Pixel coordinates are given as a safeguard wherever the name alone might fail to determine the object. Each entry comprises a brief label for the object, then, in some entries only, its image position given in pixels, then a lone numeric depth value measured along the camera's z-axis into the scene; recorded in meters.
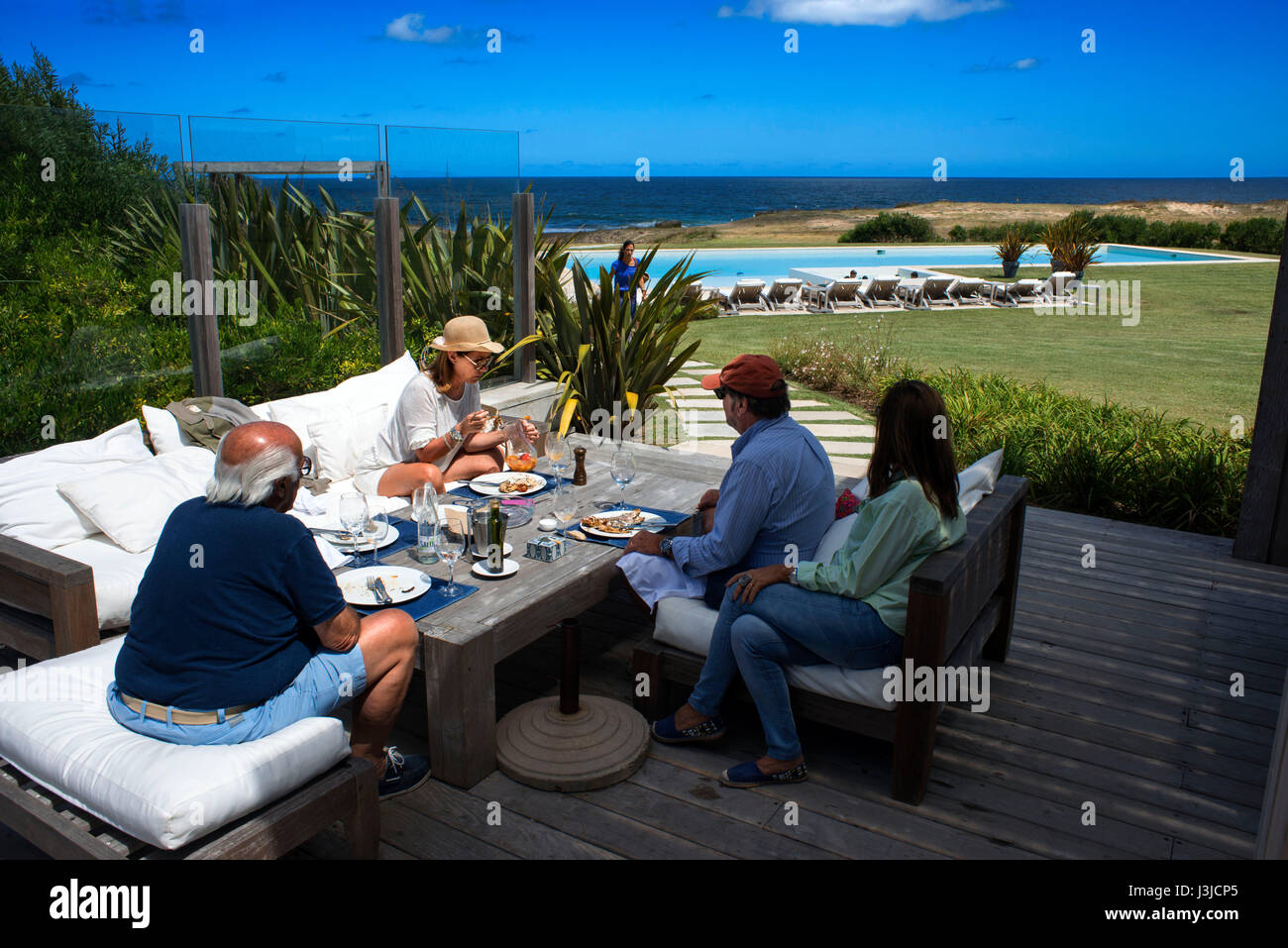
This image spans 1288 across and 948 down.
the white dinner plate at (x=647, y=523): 3.32
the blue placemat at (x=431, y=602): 2.69
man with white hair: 2.05
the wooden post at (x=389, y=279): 5.26
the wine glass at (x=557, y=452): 3.65
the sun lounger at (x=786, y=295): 16.45
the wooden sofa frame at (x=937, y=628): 2.52
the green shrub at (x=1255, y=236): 23.70
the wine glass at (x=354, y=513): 2.95
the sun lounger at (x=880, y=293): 16.64
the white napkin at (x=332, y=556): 3.04
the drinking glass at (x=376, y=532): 3.02
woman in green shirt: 2.60
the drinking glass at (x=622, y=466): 3.56
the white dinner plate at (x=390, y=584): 2.72
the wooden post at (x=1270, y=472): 4.62
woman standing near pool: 10.72
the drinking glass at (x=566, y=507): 3.40
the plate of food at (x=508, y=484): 3.76
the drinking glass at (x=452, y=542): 2.83
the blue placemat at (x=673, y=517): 3.48
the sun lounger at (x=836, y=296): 16.25
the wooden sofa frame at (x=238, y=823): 1.89
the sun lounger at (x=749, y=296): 16.33
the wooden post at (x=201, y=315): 4.21
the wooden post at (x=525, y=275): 6.34
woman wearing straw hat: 4.16
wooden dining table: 2.59
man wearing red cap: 2.86
